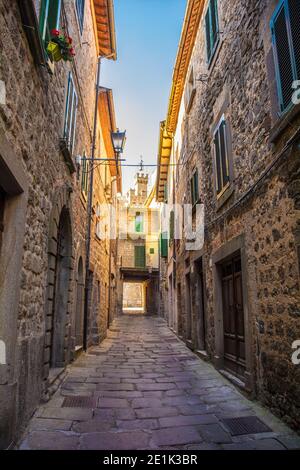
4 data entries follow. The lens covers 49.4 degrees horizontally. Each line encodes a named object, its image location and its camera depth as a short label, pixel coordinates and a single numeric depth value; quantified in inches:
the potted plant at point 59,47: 159.7
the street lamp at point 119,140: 377.1
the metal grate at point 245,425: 133.6
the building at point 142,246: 1037.1
